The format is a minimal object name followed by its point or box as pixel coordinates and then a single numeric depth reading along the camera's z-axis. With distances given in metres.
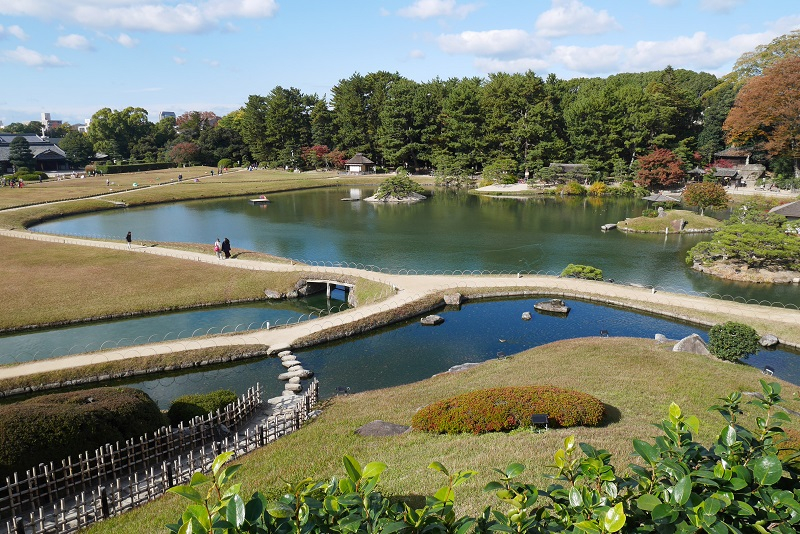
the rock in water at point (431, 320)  25.72
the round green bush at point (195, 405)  14.10
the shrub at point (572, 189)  74.38
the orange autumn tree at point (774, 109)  65.25
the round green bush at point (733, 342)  18.72
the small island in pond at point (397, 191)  70.44
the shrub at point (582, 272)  32.44
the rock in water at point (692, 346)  19.39
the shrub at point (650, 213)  51.75
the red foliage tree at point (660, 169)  71.81
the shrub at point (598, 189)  73.38
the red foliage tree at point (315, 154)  101.75
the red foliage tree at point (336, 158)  101.12
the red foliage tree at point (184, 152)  108.06
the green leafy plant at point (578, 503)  3.16
